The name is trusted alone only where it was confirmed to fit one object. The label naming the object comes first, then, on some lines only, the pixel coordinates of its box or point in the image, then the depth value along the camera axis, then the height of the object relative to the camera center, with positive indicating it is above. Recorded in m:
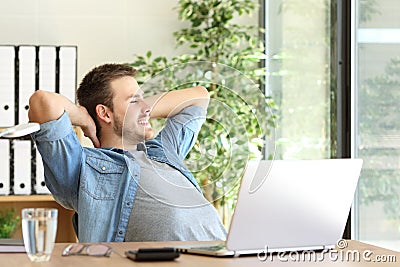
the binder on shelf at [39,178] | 3.72 -0.18
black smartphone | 1.47 -0.20
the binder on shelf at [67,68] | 3.79 +0.31
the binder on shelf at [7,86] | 3.76 +0.23
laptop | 1.48 -0.12
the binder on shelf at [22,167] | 3.70 -0.13
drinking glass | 1.45 -0.16
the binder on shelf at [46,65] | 3.78 +0.32
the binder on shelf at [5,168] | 3.69 -0.13
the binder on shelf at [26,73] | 3.78 +0.29
